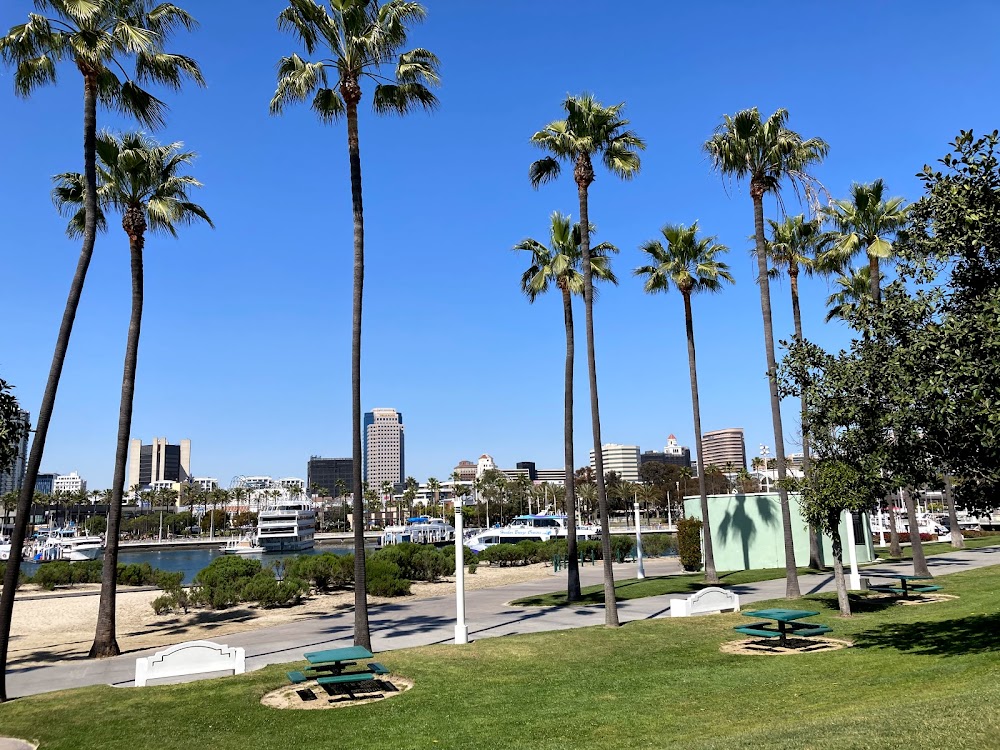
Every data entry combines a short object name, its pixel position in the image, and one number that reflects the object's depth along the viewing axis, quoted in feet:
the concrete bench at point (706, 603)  65.46
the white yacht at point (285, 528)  362.33
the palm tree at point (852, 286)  99.45
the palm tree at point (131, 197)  62.44
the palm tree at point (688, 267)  96.78
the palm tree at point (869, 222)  82.74
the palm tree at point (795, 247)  98.58
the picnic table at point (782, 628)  49.83
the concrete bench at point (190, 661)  44.68
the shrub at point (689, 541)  115.44
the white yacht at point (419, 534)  352.22
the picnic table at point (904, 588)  69.82
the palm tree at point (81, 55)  46.29
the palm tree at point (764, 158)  78.12
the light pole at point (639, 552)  107.24
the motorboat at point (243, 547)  349.76
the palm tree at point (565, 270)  86.19
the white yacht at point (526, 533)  244.42
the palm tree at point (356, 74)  55.11
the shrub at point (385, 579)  96.68
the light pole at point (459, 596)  54.86
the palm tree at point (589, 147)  68.64
